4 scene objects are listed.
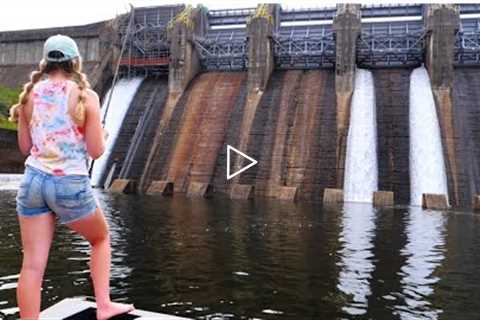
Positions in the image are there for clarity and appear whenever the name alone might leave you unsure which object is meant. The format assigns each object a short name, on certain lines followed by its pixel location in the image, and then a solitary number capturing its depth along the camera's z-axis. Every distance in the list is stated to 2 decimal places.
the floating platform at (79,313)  4.48
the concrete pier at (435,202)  25.67
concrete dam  29.88
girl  4.04
